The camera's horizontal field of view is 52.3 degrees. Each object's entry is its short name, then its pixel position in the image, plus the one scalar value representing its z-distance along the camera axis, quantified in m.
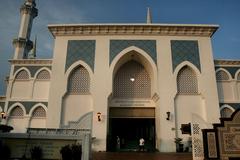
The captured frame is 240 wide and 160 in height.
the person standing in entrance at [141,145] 16.19
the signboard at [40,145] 8.31
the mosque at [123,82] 16.47
